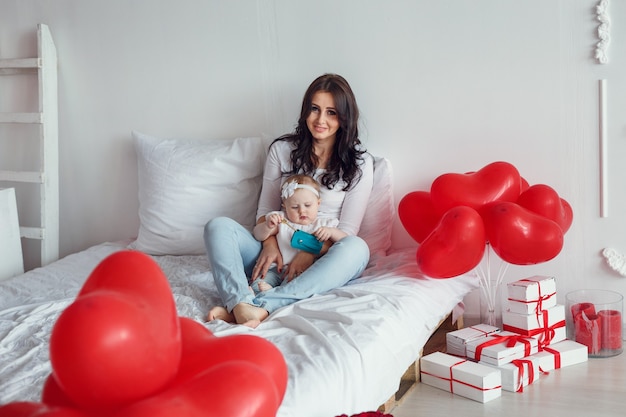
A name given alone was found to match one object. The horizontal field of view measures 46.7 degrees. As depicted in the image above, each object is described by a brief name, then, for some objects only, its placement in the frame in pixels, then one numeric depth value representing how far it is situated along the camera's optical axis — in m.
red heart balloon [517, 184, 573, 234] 1.97
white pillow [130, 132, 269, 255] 2.52
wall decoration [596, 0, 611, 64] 2.09
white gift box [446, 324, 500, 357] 2.01
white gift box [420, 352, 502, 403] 1.79
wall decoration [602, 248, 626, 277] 2.17
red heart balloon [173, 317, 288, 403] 1.04
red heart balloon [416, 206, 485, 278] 1.88
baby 2.14
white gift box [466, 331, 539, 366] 1.90
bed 1.45
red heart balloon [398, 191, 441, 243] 2.13
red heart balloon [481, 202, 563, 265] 1.88
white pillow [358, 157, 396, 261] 2.36
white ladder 2.79
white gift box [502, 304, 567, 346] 2.03
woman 1.93
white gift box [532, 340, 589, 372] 1.95
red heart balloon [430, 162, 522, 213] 2.00
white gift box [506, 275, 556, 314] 2.03
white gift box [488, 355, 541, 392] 1.85
